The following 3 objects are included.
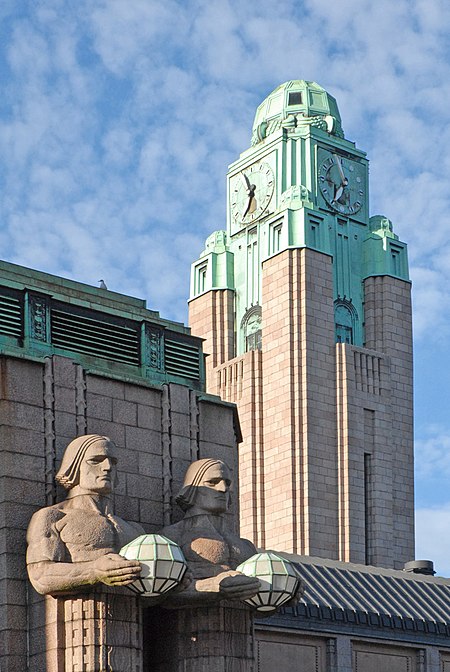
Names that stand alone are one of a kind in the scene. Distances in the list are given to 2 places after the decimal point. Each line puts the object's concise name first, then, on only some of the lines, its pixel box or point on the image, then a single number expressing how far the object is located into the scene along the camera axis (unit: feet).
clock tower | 272.51
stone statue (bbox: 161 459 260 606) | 81.92
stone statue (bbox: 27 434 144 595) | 76.23
